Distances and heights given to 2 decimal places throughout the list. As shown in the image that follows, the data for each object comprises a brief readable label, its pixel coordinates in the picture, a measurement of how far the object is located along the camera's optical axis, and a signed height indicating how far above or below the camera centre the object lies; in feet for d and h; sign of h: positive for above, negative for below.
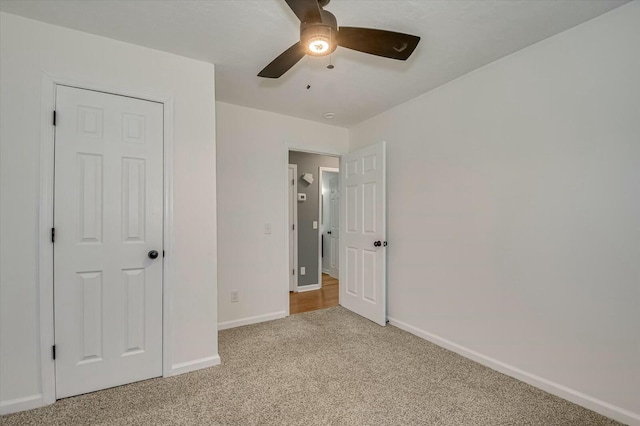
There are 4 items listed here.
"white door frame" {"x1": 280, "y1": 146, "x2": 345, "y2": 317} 11.76 -0.06
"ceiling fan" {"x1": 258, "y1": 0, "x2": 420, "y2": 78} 4.50 +2.96
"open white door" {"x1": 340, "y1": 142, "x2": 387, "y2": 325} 10.77 -0.76
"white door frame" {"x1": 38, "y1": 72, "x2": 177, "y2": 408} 6.18 -0.33
